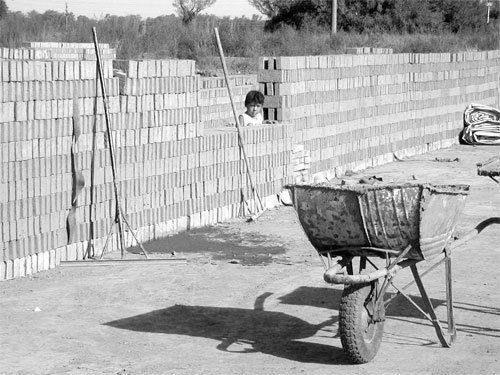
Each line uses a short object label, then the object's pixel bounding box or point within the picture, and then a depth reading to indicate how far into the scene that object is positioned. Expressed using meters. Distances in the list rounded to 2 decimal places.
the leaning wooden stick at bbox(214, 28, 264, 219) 11.61
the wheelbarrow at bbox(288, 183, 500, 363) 6.37
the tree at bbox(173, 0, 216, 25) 69.19
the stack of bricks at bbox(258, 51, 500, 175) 14.16
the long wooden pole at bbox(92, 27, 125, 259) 9.48
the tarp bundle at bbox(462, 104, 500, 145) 20.95
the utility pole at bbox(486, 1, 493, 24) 63.73
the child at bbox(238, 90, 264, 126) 12.29
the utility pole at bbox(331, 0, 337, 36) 46.11
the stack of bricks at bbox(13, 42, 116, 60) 15.91
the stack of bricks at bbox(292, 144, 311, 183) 13.84
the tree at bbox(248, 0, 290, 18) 63.57
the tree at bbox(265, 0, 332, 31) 55.90
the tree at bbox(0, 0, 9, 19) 51.93
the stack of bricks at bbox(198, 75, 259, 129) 16.83
